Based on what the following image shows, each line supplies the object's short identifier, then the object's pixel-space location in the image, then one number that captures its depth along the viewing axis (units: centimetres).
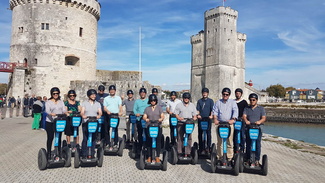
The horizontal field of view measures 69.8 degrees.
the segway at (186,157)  614
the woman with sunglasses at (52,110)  560
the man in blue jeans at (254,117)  548
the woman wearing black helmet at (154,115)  575
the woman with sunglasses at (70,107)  656
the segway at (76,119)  576
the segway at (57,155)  541
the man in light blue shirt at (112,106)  722
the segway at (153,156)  562
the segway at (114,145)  672
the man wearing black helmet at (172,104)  724
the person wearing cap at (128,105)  834
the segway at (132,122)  776
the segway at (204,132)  649
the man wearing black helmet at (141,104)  712
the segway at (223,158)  543
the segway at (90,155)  566
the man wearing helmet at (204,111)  659
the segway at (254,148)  538
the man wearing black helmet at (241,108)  631
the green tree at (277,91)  8375
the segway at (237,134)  599
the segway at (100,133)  709
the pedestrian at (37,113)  1116
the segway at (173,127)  682
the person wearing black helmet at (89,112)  584
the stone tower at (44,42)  2439
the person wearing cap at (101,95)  800
